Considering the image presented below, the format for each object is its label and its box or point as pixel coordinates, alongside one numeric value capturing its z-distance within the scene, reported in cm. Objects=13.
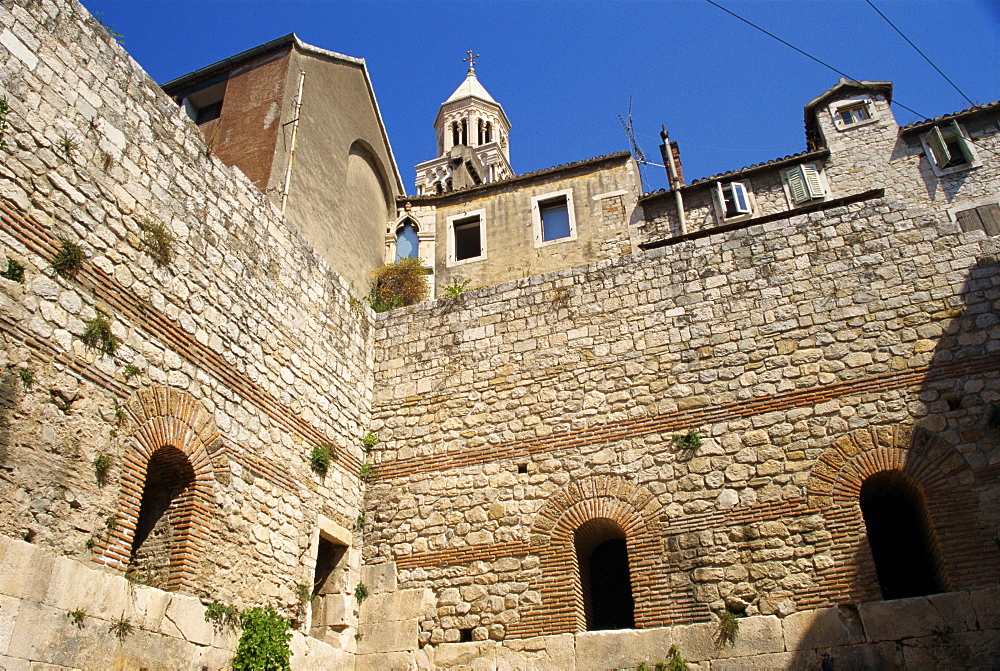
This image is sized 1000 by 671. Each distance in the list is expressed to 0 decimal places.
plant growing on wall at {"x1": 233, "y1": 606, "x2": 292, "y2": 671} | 718
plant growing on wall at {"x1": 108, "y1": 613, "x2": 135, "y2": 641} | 596
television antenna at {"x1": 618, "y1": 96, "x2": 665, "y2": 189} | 1789
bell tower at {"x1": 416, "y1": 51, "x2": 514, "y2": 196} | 4034
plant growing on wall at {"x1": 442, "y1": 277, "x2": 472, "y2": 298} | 1174
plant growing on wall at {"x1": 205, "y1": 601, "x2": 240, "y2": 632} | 695
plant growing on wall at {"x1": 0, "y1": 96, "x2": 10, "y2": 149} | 612
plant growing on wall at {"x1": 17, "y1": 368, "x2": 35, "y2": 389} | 576
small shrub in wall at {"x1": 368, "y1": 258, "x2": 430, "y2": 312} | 1414
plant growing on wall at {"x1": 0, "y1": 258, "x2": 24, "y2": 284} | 588
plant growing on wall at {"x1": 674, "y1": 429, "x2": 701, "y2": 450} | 890
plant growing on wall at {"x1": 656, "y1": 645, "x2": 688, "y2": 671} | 759
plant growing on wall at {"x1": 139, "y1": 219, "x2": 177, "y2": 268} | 741
